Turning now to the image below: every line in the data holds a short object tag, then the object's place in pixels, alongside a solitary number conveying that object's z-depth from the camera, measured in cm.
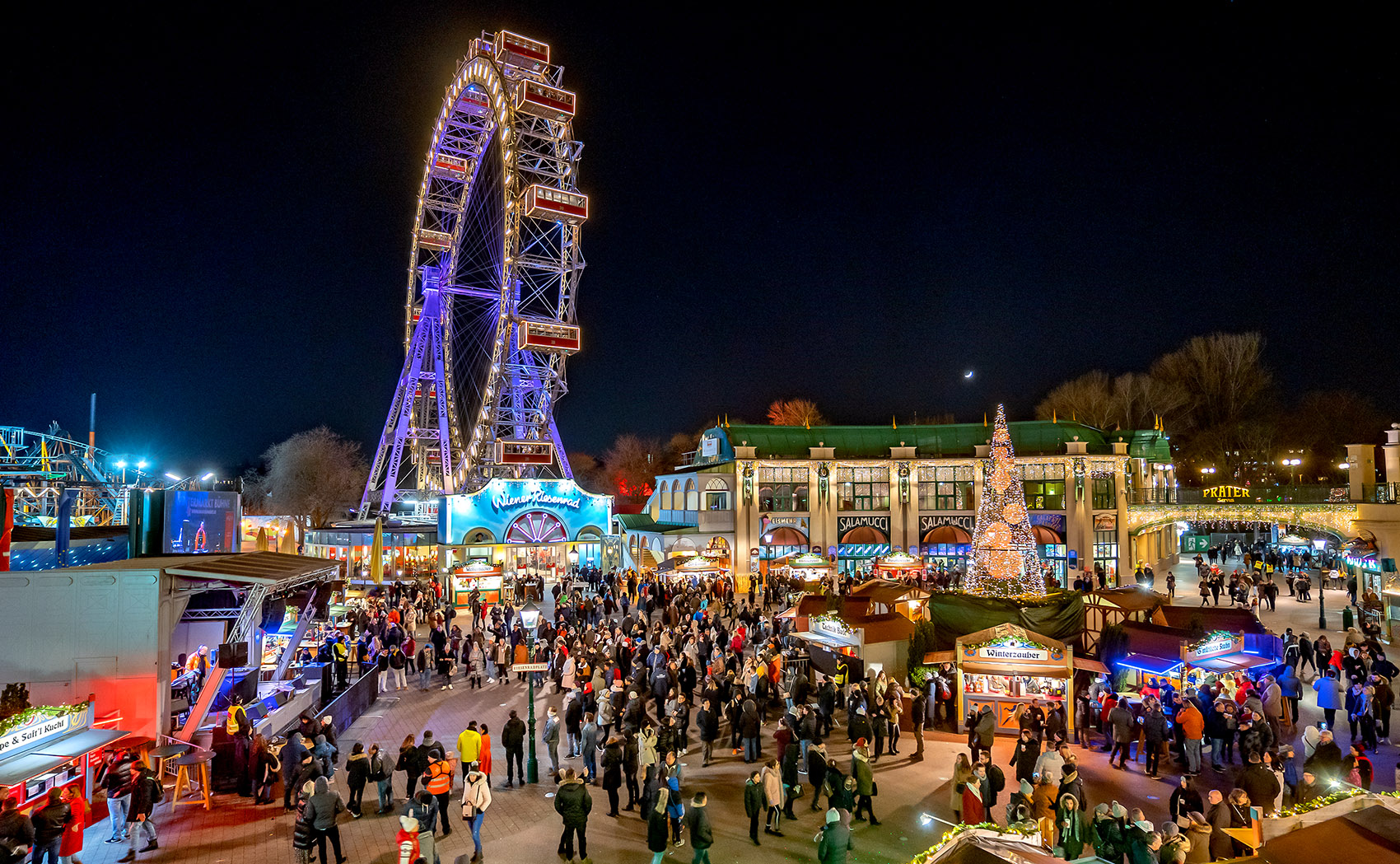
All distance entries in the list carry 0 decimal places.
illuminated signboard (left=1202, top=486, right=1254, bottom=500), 3153
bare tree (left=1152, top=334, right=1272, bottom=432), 5031
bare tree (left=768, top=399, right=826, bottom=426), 6738
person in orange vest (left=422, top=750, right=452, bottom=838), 857
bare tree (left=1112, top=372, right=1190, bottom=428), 5003
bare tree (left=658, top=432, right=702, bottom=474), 7288
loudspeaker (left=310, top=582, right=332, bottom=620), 1623
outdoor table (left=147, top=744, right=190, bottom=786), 1002
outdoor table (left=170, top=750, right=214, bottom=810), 982
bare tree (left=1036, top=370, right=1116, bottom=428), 5037
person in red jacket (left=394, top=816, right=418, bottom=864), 702
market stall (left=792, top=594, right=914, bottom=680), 1415
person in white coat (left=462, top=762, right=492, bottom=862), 824
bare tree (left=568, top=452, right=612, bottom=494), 7906
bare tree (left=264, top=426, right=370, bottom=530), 6088
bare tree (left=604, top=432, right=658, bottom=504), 7200
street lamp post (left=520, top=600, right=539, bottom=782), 1048
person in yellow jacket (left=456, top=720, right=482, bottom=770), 951
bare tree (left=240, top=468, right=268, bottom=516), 6334
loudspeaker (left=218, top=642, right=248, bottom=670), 1170
